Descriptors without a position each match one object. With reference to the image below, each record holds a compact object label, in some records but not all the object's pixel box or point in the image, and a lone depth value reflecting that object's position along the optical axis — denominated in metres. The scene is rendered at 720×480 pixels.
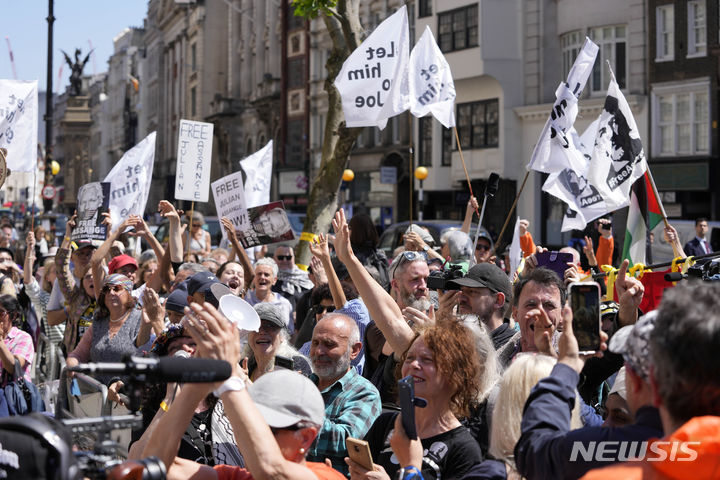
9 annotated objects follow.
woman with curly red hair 4.25
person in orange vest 2.53
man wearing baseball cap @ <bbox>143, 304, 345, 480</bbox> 3.31
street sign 28.83
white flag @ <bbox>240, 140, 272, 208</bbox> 14.55
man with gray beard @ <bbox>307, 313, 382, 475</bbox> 4.70
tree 13.59
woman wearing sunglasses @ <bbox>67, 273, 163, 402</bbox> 7.55
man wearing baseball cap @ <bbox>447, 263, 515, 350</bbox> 5.84
